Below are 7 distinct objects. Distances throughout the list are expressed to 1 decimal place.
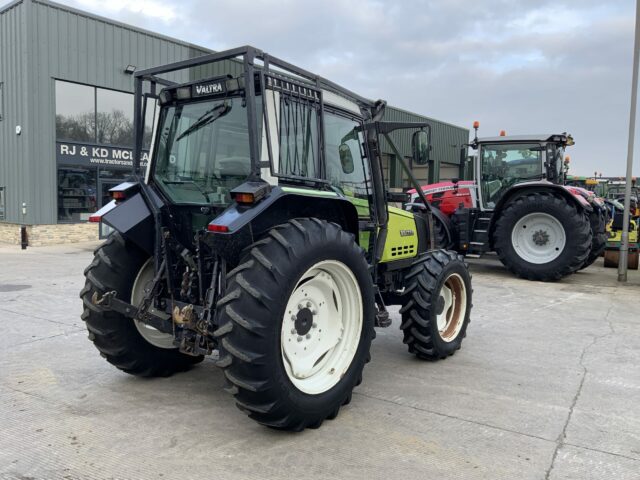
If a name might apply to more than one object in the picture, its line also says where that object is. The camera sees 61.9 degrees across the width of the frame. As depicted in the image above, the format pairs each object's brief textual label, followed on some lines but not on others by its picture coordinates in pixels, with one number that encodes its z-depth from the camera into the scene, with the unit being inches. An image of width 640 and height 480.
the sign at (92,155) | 610.9
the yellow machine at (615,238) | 461.4
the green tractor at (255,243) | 125.7
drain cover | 319.9
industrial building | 577.3
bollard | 569.0
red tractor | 392.8
